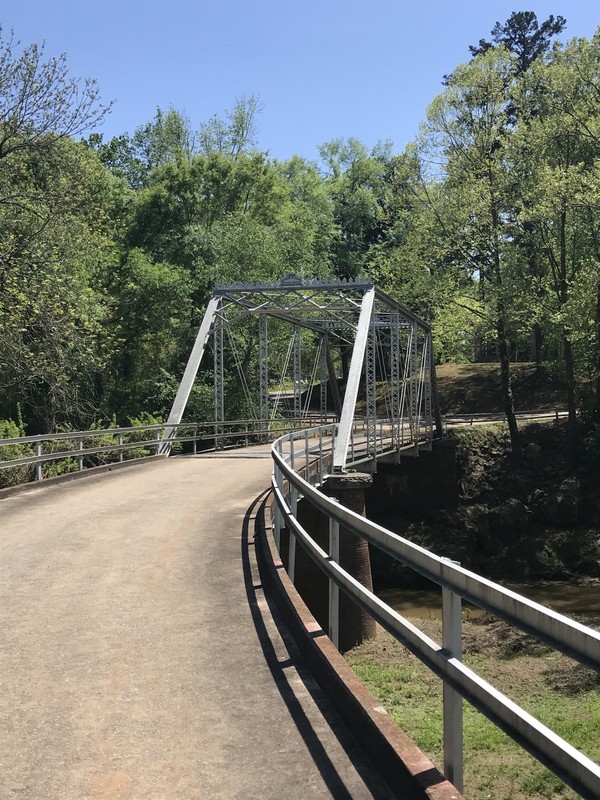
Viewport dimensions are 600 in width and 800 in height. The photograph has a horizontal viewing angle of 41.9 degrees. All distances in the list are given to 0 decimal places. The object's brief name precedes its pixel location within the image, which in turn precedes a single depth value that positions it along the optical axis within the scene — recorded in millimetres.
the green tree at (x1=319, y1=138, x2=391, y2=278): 64000
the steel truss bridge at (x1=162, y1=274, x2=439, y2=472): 21238
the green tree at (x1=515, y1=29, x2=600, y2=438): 28156
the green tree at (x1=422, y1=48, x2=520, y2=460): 32781
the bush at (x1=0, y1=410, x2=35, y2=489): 16422
